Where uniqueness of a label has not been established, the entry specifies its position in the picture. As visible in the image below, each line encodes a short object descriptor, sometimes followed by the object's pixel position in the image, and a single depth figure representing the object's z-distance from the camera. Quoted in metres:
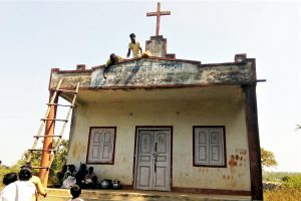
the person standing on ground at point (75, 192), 4.10
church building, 8.42
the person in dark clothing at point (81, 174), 9.44
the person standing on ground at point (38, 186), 4.46
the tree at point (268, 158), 26.88
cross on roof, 10.48
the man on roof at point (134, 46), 9.98
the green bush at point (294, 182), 13.58
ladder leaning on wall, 7.44
